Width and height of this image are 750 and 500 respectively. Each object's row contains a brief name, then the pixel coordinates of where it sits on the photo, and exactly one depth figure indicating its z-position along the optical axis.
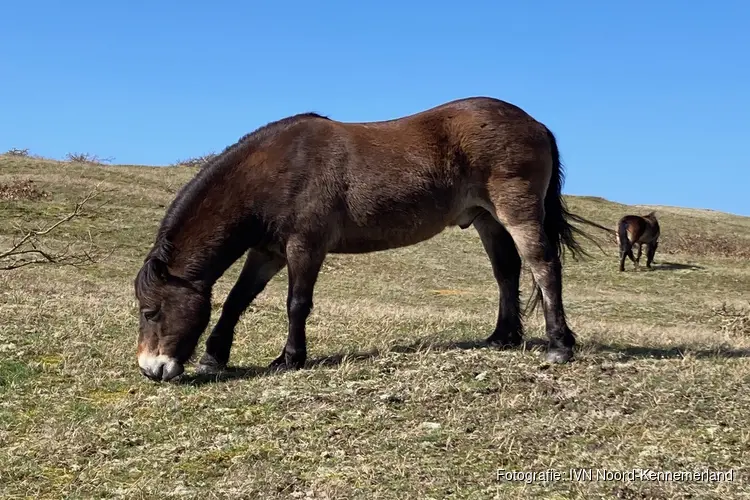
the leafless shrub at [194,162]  38.94
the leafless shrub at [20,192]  22.29
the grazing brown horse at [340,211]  6.32
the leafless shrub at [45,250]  15.38
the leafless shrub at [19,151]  35.08
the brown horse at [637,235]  23.64
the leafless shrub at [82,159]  32.41
